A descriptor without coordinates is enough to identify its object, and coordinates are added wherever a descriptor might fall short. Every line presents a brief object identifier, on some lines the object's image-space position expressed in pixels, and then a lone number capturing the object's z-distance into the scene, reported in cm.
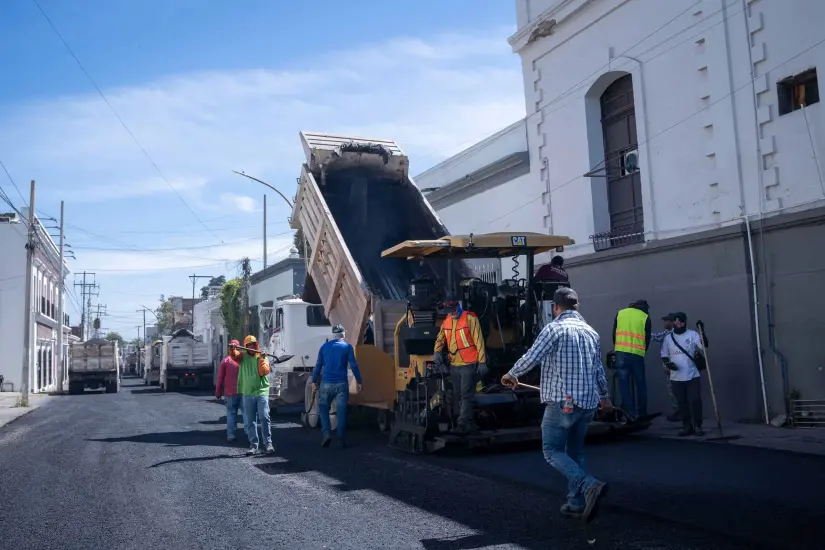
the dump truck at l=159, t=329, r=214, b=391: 3316
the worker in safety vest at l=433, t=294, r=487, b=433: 867
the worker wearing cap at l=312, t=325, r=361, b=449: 1038
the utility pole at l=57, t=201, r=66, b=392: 4000
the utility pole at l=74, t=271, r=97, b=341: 8729
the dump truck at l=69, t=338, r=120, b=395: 3443
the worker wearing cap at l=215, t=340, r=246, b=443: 1150
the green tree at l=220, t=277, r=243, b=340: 3969
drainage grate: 996
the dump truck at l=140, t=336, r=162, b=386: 3921
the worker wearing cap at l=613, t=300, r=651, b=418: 1064
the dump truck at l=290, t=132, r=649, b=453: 934
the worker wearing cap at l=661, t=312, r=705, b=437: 999
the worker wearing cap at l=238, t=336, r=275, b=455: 1004
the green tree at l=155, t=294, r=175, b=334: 9343
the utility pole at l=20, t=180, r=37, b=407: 2467
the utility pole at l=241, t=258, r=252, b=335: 3792
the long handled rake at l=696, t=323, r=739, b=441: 953
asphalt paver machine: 916
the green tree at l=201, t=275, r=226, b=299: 8425
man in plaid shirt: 566
